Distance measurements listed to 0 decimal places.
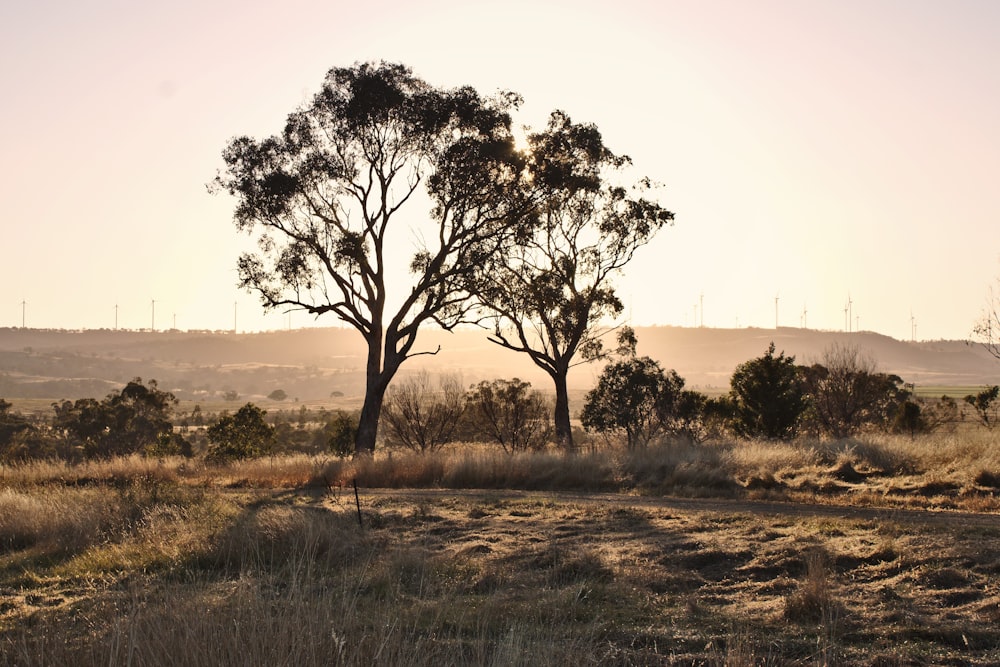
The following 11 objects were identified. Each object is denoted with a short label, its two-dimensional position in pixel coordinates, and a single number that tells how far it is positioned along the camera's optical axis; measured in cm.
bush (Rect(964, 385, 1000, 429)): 3941
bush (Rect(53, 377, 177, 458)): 4154
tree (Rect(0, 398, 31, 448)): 4238
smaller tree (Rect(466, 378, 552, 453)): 3572
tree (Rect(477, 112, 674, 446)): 3095
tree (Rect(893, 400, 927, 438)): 3056
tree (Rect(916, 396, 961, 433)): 3534
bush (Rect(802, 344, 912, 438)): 3516
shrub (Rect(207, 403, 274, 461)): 3622
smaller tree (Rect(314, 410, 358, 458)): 3672
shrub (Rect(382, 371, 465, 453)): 3562
